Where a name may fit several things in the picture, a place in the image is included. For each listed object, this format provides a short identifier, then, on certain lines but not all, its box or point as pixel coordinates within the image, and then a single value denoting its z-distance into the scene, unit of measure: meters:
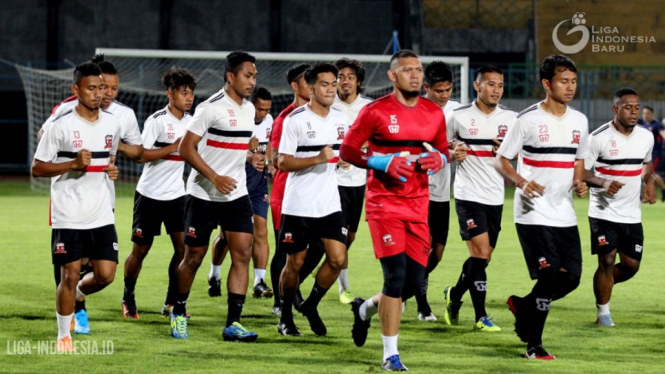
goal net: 47.34
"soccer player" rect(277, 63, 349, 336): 15.98
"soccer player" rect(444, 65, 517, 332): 17.12
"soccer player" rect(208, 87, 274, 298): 20.73
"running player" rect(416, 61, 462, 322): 17.98
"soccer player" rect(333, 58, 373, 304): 19.47
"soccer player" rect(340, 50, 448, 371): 13.59
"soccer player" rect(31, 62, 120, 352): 14.63
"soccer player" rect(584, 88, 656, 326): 17.37
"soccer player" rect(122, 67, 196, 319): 18.34
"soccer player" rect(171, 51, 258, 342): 15.76
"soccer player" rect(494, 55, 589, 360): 14.42
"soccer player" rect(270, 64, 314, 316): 17.27
